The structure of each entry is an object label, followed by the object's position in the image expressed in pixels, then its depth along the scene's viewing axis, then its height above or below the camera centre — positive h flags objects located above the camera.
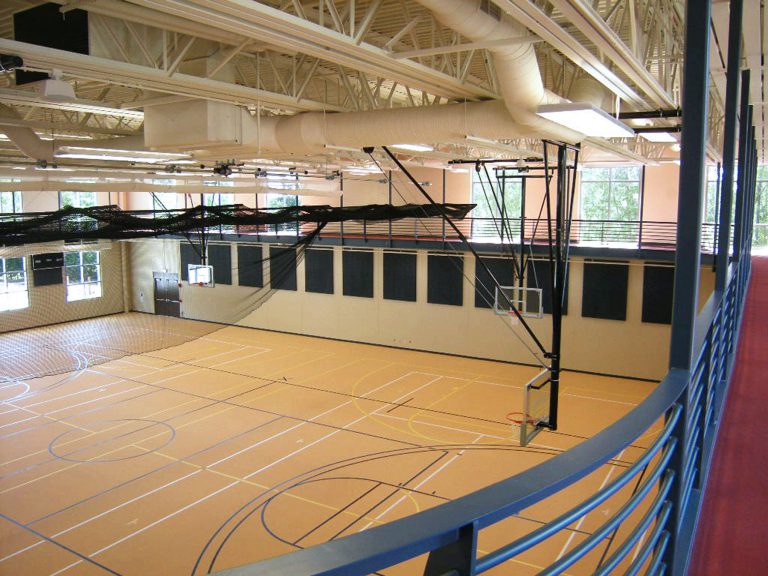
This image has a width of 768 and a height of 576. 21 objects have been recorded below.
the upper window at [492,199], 25.00 +1.34
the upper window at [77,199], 27.28 +1.34
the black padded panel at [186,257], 27.30 -1.25
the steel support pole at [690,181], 2.64 +0.23
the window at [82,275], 27.58 -2.11
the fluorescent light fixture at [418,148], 13.53 +1.88
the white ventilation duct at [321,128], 9.14 +1.63
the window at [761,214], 25.14 +0.79
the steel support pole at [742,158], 7.99 +1.04
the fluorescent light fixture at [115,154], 13.11 +1.67
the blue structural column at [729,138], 4.91 +0.85
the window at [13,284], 24.83 -2.30
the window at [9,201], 25.09 +1.09
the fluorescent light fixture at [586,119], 6.14 +1.20
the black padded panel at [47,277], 26.00 -2.06
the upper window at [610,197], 23.83 +1.40
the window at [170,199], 30.06 +1.46
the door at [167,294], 28.59 -3.03
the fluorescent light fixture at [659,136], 10.41 +1.67
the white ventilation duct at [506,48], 5.09 +1.78
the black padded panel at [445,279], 20.69 -1.64
